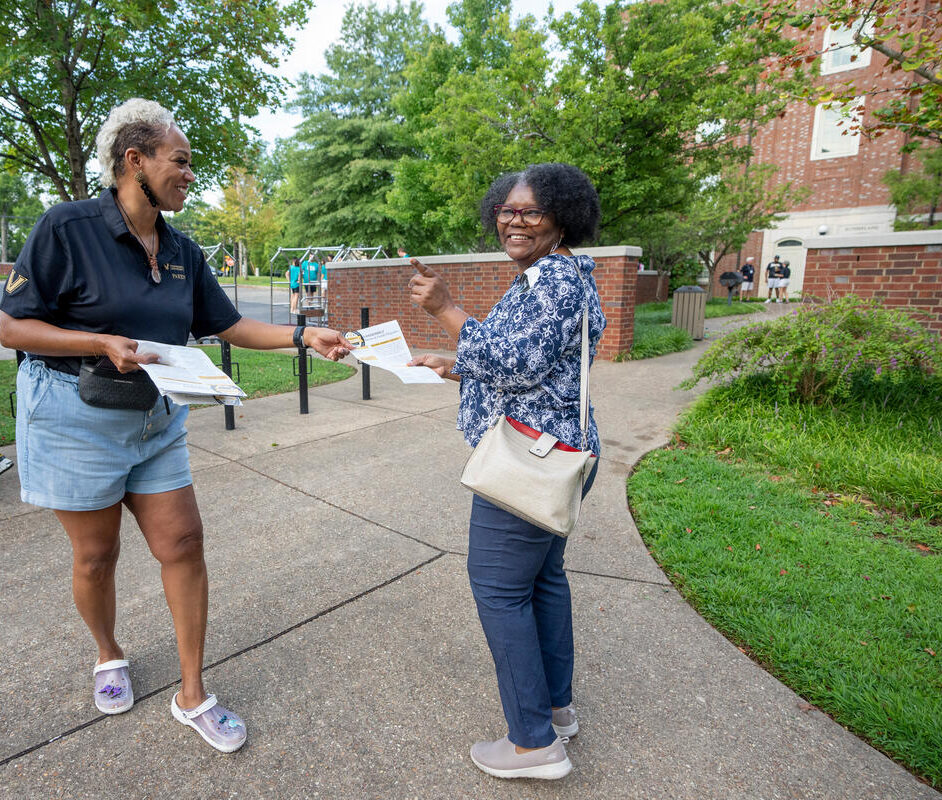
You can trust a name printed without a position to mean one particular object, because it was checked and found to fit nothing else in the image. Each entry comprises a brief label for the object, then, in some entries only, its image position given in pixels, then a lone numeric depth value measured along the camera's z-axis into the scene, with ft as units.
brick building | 84.53
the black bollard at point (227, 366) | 18.71
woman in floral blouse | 5.29
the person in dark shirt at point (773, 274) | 80.48
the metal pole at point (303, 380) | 20.12
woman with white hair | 5.85
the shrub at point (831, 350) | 16.11
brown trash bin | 39.75
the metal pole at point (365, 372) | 22.99
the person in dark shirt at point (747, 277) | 85.43
